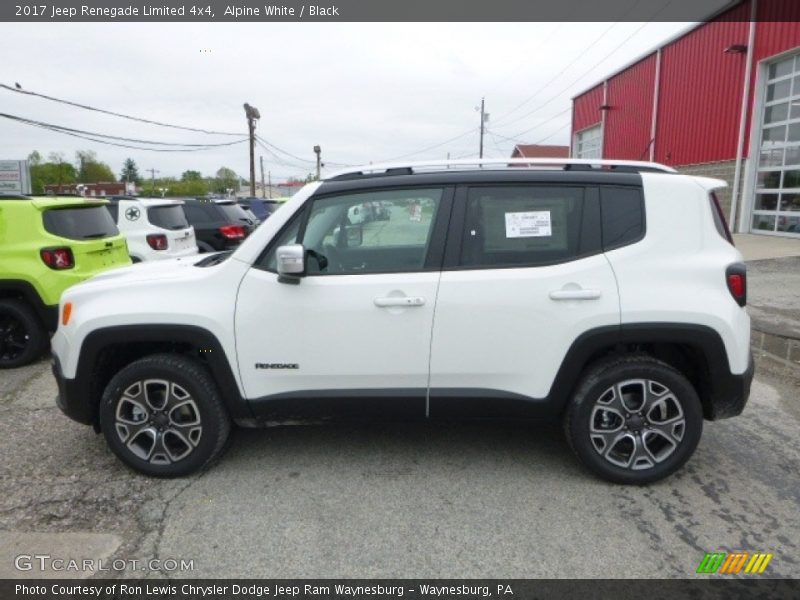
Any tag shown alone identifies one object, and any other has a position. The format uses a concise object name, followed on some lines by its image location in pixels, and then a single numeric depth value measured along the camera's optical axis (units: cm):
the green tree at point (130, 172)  12160
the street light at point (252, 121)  3804
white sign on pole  2147
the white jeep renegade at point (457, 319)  318
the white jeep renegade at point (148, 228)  888
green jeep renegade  565
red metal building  1396
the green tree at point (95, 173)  10199
